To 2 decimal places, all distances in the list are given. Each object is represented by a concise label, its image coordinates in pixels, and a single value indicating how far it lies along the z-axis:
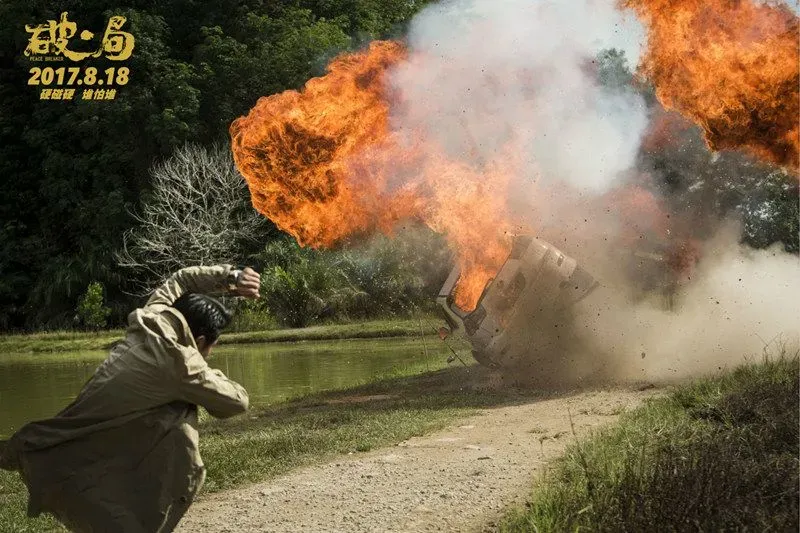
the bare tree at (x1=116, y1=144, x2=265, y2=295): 37.62
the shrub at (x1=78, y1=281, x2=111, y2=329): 37.03
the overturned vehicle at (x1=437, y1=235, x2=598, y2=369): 14.67
